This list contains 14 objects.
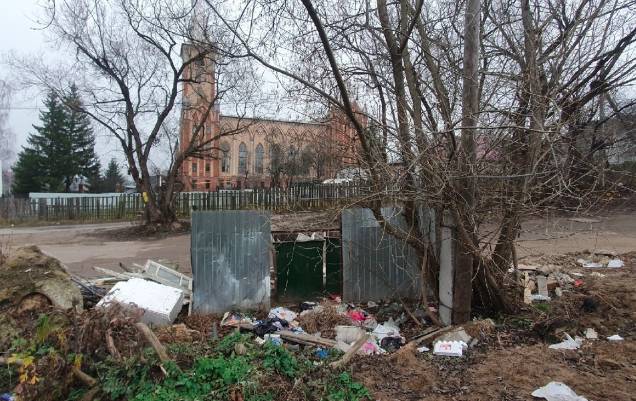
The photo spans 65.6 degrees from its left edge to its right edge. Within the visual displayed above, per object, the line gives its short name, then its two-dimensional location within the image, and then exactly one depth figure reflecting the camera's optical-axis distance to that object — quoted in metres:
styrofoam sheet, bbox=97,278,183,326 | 6.22
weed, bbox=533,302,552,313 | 6.07
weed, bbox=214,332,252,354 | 4.50
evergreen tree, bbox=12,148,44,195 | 44.00
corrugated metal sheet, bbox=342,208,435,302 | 7.51
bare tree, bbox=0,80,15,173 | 48.30
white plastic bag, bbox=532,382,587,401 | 3.68
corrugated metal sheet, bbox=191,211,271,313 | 7.13
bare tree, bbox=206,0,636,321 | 5.46
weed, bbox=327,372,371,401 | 3.74
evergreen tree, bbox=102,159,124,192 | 52.78
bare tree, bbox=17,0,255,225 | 18.30
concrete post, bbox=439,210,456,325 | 5.94
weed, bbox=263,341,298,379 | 4.02
